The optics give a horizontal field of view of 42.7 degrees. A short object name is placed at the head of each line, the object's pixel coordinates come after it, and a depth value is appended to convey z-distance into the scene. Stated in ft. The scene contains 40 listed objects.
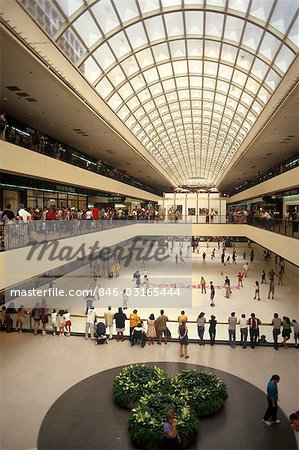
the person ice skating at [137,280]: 100.63
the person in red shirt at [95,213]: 86.43
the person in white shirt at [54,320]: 59.04
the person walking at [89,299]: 68.69
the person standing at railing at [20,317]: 59.36
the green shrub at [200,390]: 35.60
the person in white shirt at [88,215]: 83.84
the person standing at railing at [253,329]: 52.47
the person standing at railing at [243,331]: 52.70
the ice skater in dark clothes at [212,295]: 87.10
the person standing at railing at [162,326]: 53.98
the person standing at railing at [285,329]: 51.99
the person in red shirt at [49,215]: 64.44
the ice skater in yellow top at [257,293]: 88.48
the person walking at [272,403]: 33.09
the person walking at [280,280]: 107.94
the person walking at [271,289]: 90.27
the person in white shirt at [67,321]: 57.62
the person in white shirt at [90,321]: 56.49
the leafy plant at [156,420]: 30.76
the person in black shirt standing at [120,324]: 54.75
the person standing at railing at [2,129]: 50.22
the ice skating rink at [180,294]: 77.66
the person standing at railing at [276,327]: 52.60
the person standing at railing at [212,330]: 53.16
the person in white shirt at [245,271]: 115.49
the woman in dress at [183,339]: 49.32
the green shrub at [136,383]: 37.11
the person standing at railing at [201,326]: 53.47
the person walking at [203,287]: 96.33
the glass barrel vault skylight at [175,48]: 66.23
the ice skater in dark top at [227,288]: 91.66
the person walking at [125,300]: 78.38
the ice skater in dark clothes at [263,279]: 106.82
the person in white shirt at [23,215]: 51.42
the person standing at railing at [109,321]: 56.54
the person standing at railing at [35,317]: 58.55
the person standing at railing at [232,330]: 52.60
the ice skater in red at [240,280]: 102.75
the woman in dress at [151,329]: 54.13
